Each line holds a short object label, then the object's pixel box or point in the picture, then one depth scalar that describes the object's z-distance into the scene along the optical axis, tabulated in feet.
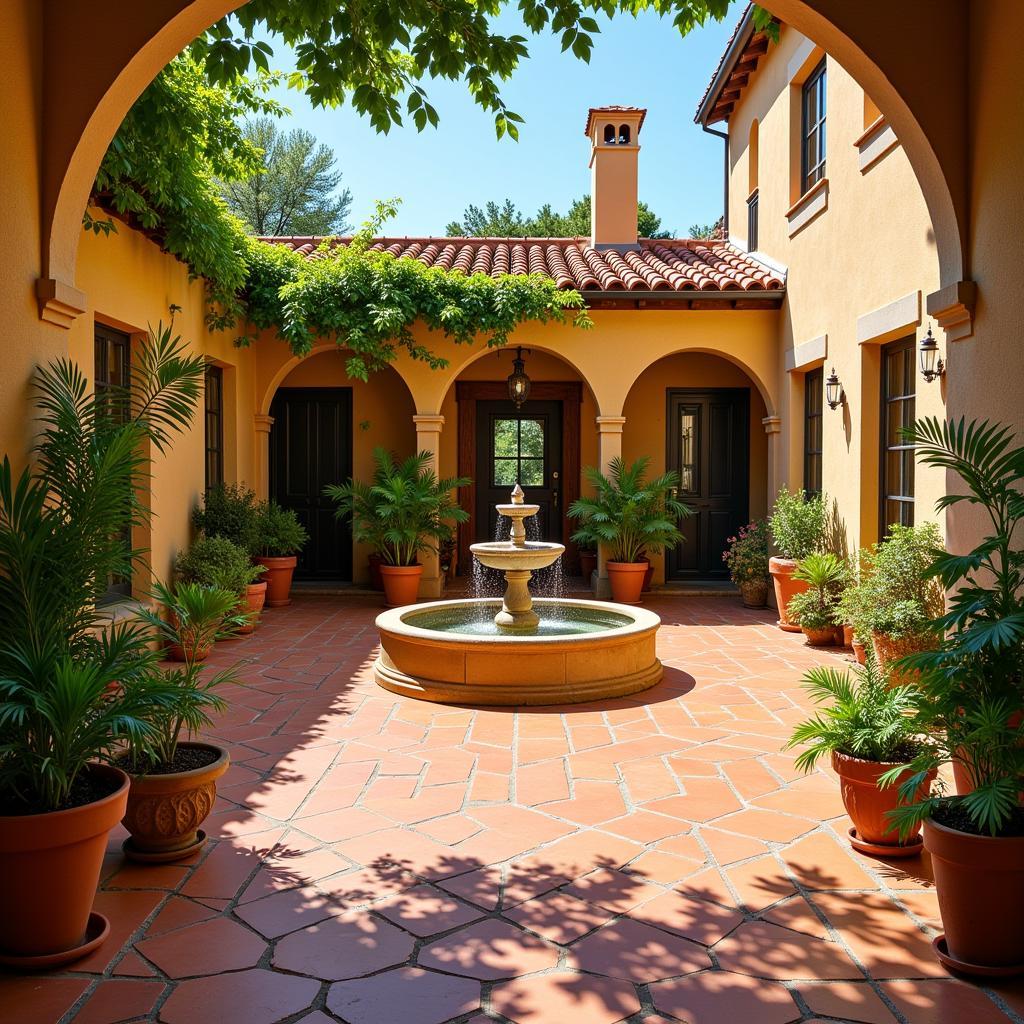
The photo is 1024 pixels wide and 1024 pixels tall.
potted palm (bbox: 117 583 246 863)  12.62
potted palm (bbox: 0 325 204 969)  9.96
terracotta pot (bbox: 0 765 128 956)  9.78
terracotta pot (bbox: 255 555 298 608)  36.83
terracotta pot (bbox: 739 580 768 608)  36.04
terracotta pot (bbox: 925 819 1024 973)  9.74
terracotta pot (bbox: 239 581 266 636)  31.22
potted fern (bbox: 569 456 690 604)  36.99
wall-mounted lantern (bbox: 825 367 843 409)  29.50
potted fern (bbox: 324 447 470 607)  37.11
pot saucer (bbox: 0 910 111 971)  9.96
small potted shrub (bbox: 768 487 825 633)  30.96
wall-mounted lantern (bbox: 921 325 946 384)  21.98
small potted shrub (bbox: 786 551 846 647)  28.45
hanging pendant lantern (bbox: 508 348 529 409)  34.42
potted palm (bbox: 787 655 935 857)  12.82
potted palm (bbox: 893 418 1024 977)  9.81
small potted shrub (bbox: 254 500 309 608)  36.52
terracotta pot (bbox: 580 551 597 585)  43.06
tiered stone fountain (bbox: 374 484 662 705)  21.88
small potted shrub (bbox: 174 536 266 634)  29.07
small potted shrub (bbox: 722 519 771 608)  36.06
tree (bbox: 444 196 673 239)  92.89
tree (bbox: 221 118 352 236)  91.25
